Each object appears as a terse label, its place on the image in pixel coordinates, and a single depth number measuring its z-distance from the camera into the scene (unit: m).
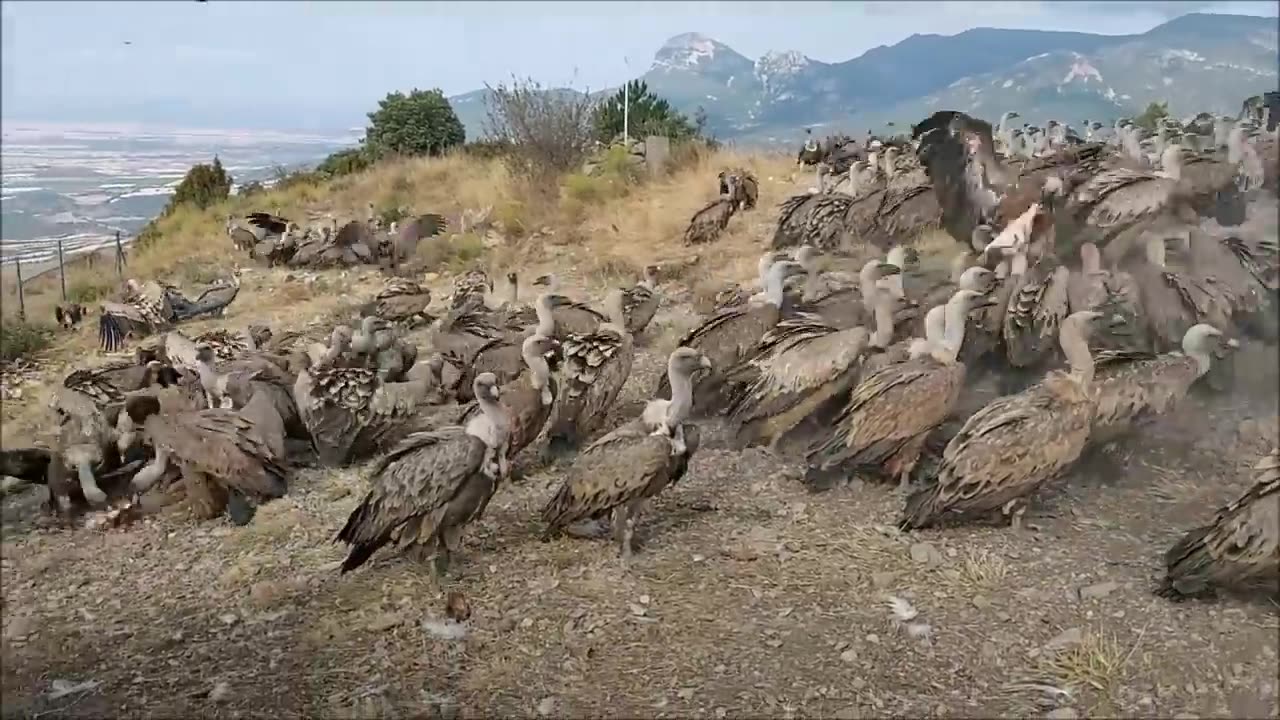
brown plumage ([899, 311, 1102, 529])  3.99
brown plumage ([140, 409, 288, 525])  4.48
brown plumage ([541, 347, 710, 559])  4.06
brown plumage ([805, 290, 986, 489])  4.43
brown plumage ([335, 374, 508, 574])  3.85
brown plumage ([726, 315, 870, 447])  4.89
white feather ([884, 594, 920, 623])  3.51
